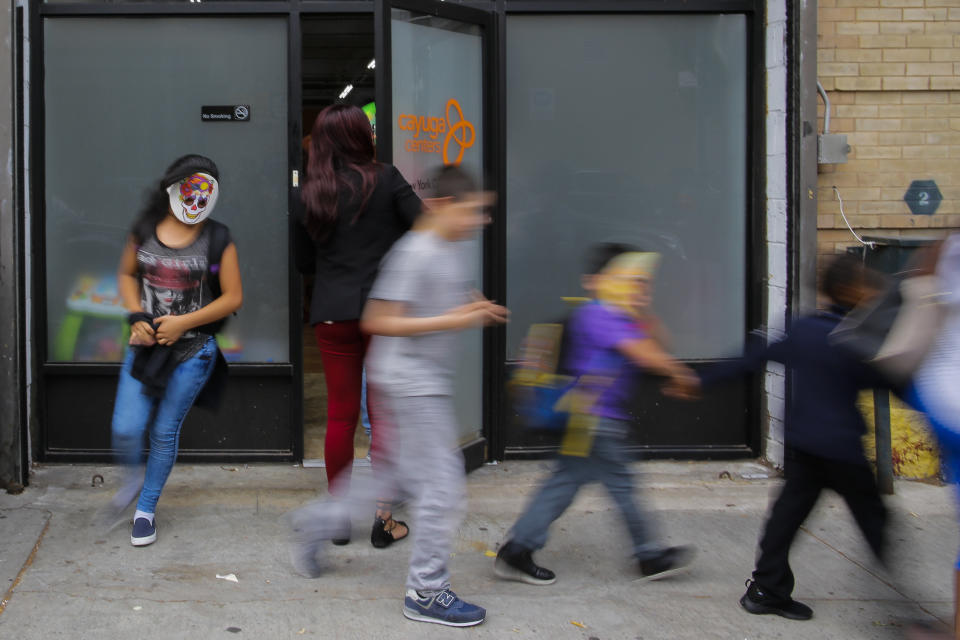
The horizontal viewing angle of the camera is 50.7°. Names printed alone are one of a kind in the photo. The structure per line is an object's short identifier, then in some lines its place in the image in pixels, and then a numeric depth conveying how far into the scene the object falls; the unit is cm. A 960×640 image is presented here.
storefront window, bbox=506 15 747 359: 565
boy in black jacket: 342
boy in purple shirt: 367
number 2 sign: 567
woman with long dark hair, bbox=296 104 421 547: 414
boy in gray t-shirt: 346
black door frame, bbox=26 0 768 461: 541
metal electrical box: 543
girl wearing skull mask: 420
